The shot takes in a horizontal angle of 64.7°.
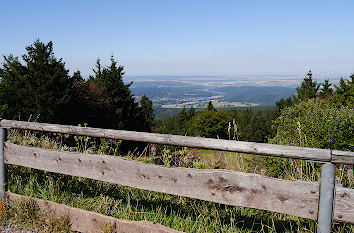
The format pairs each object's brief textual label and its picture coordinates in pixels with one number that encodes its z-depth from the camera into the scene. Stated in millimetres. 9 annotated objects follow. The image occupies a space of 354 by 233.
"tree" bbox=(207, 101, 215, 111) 63956
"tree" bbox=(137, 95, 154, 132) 57775
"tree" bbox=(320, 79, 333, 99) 43506
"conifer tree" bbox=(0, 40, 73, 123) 28094
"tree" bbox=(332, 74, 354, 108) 25219
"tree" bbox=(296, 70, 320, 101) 47978
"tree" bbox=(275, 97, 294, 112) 61694
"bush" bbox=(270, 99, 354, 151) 9281
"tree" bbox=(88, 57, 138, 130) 39594
